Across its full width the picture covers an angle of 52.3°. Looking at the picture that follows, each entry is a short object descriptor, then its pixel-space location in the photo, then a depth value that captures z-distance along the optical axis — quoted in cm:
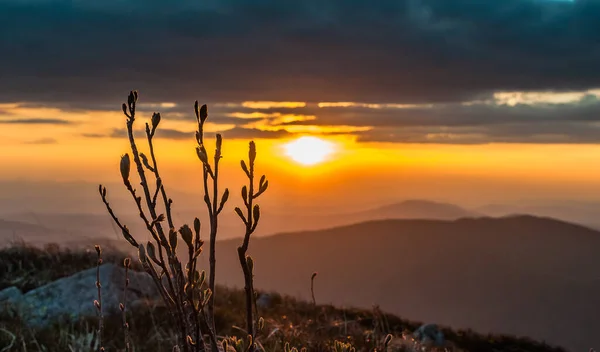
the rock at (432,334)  1108
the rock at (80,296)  759
